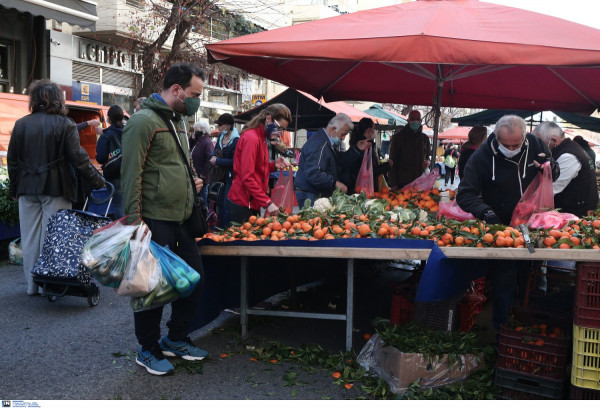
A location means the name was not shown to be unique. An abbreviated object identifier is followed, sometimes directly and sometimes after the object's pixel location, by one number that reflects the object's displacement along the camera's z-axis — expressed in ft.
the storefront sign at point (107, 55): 64.90
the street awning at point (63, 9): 34.78
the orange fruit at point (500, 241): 12.31
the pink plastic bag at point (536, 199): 15.37
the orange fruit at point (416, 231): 13.71
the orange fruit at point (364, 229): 14.03
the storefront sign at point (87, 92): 60.90
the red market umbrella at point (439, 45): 14.53
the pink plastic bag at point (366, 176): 22.50
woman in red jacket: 17.31
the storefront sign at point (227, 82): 85.53
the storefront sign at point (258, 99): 63.85
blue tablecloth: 12.59
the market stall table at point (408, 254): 12.03
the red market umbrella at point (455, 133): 107.14
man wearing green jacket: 12.04
